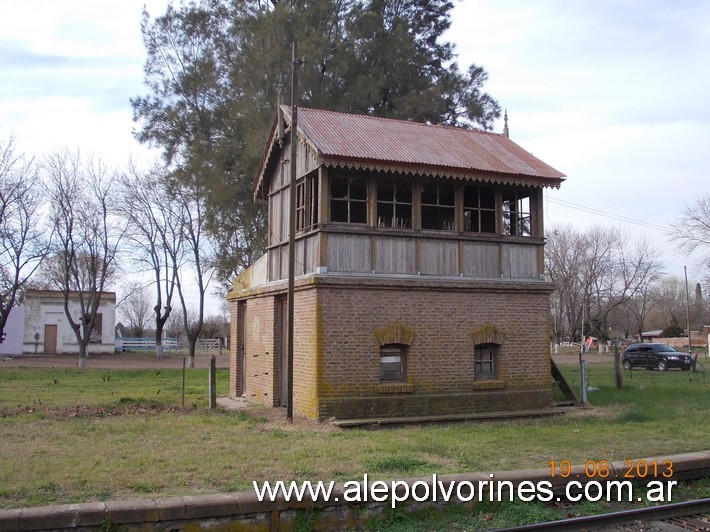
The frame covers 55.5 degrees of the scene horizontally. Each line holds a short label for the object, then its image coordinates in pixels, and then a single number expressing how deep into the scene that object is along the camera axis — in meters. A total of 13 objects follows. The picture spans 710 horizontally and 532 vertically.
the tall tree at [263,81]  28.91
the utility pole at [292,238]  14.05
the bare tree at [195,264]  39.53
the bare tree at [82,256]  38.34
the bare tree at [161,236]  41.97
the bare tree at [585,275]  61.19
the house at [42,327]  49.56
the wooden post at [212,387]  15.64
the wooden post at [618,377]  20.35
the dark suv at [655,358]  34.09
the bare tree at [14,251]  35.19
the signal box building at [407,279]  14.12
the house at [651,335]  75.62
